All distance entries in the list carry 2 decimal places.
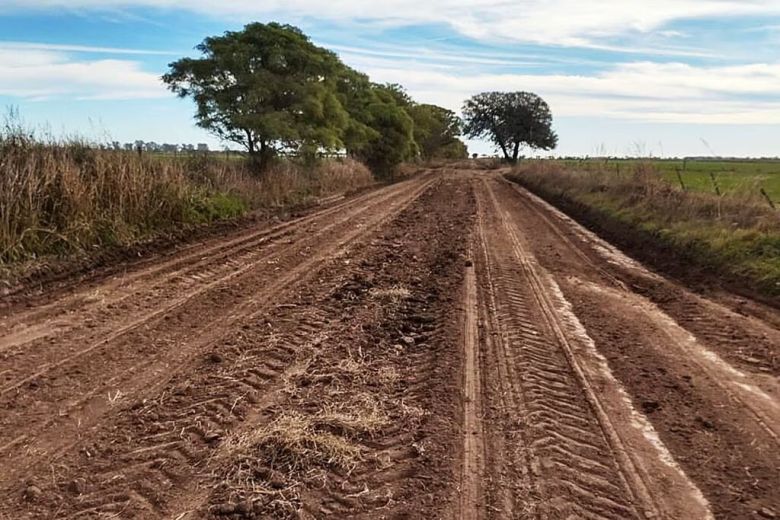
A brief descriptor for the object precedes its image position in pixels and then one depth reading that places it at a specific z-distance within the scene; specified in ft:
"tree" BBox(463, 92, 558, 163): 252.01
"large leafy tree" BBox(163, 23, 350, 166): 58.59
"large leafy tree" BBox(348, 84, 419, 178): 118.42
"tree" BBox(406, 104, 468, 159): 168.25
